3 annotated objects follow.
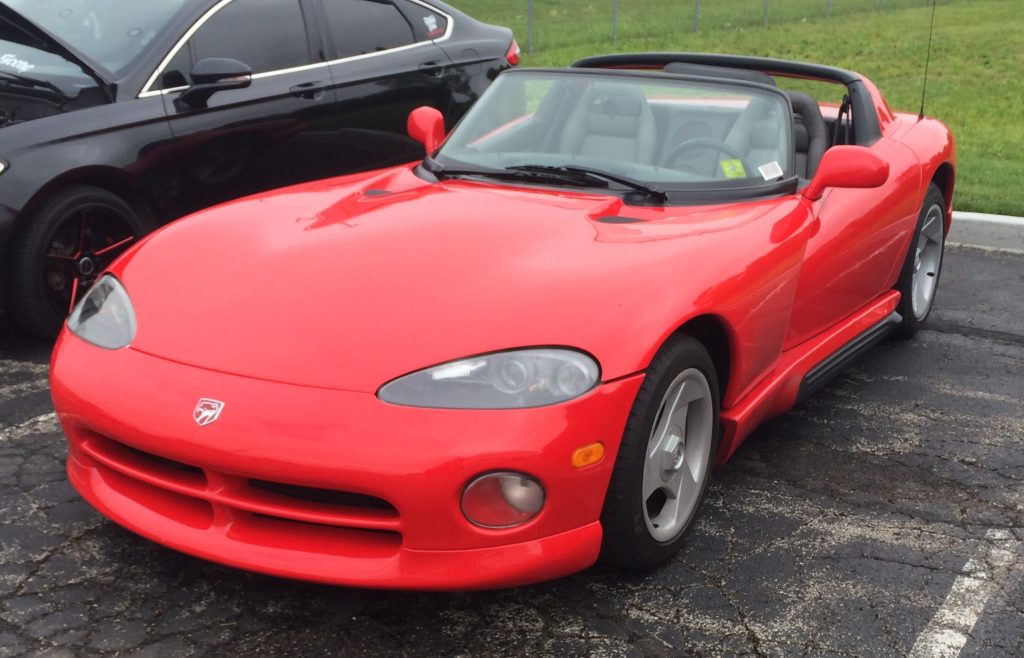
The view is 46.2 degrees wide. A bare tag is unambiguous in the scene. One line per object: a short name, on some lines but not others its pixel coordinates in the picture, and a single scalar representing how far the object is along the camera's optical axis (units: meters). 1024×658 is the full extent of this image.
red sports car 2.81
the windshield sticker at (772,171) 4.21
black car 4.96
